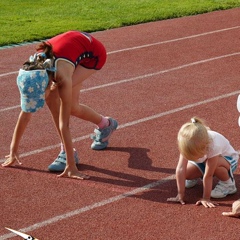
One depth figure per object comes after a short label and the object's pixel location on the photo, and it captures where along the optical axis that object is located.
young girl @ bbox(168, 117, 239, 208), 9.83
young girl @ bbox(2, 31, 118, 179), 11.13
